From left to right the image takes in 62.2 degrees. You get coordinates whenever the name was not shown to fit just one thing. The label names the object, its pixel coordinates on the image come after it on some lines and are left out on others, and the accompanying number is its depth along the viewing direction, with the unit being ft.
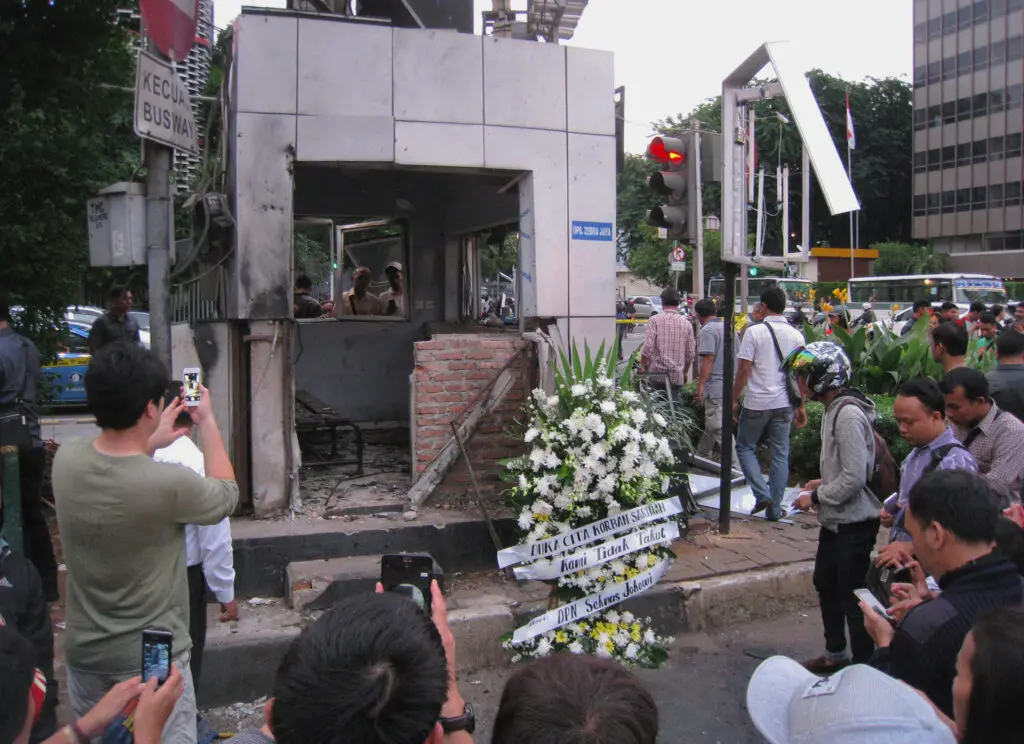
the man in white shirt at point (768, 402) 22.63
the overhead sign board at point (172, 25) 15.16
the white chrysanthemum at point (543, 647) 15.42
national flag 72.41
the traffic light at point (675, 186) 21.79
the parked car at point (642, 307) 133.80
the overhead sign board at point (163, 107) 14.87
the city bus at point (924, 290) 101.91
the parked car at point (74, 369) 43.14
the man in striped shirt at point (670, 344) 28.78
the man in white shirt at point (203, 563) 11.99
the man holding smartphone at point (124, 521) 8.54
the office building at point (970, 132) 155.94
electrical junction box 15.83
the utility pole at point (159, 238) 15.79
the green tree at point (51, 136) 21.54
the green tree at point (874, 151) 151.64
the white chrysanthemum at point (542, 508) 15.33
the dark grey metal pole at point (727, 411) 20.97
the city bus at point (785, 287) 113.54
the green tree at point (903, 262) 145.48
